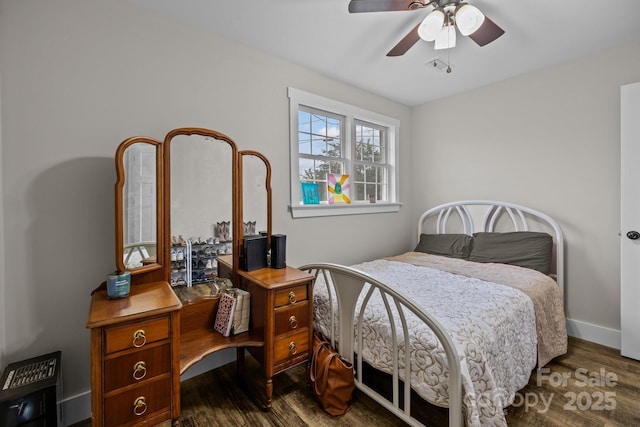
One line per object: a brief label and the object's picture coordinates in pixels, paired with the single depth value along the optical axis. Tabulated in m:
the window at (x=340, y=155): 2.60
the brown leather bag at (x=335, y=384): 1.63
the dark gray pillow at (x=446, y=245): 3.01
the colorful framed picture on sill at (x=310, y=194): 2.74
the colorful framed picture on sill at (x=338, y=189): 2.97
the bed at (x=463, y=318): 1.29
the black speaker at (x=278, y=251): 1.95
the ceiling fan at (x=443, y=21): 1.55
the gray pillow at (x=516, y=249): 2.53
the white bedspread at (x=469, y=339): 1.29
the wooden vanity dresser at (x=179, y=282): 1.22
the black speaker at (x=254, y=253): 1.90
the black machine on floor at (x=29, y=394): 1.18
